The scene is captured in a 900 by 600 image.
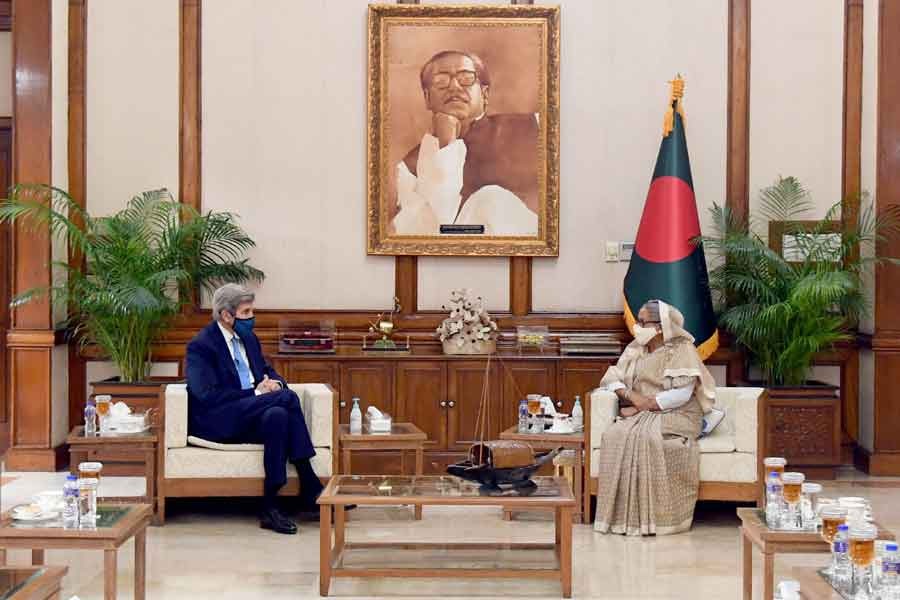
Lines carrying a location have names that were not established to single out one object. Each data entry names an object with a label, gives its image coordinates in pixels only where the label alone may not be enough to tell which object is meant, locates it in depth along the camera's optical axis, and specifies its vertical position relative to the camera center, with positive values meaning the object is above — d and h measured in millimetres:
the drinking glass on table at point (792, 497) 4672 -794
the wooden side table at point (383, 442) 6805 -870
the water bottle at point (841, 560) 3830 -853
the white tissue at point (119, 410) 6805 -704
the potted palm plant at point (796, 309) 7922 -129
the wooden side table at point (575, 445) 6785 -881
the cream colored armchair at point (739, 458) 6570 -907
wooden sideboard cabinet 8148 -649
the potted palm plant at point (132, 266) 7836 +117
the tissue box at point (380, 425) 6973 -791
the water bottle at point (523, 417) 7016 -746
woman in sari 6457 -779
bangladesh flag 8086 +256
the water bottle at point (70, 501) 4715 -838
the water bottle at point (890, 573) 3604 -834
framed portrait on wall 8555 +1105
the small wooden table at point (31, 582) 3268 -825
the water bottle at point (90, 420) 6648 -742
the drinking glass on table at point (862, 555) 3730 -809
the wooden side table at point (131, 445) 6551 -866
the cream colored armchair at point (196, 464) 6547 -958
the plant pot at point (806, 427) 8016 -901
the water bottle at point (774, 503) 4727 -829
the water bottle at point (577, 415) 7078 -746
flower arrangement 8250 -298
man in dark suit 6473 -645
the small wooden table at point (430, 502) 5156 -900
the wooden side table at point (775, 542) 4523 -938
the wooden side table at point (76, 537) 4562 -945
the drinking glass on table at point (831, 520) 4242 -796
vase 8242 -408
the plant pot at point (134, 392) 7949 -704
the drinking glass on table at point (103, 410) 6754 -699
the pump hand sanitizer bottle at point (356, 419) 6992 -763
